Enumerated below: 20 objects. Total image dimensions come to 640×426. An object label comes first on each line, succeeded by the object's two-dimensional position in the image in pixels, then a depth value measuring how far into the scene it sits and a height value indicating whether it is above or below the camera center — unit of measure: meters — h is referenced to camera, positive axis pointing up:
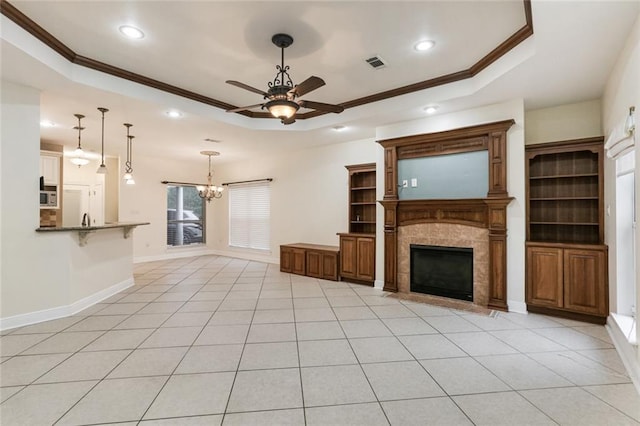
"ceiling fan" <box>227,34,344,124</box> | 2.82 +1.23
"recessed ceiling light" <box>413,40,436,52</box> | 3.09 +1.87
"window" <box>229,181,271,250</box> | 8.09 +0.04
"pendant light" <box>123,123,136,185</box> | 5.92 +1.16
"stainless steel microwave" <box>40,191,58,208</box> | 6.38 +0.37
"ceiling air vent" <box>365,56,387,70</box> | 3.41 +1.88
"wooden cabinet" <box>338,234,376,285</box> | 5.42 -0.80
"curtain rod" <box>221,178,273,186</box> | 7.81 +1.02
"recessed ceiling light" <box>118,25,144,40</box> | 2.85 +1.86
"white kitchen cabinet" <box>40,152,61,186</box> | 6.45 +1.09
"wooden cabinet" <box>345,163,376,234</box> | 5.98 +0.33
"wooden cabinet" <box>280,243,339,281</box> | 5.89 -0.95
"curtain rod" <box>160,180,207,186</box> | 8.50 +1.03
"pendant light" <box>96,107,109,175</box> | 5.32 +0.86
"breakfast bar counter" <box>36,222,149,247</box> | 3.75 -0.18
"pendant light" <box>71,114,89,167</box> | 4.77 +1.08
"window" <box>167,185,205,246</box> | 8.94 +0.00
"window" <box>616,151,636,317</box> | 3.18 -0.28
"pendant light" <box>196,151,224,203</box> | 7.50 +0.72
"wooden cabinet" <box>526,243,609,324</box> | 3.51 -0.81
